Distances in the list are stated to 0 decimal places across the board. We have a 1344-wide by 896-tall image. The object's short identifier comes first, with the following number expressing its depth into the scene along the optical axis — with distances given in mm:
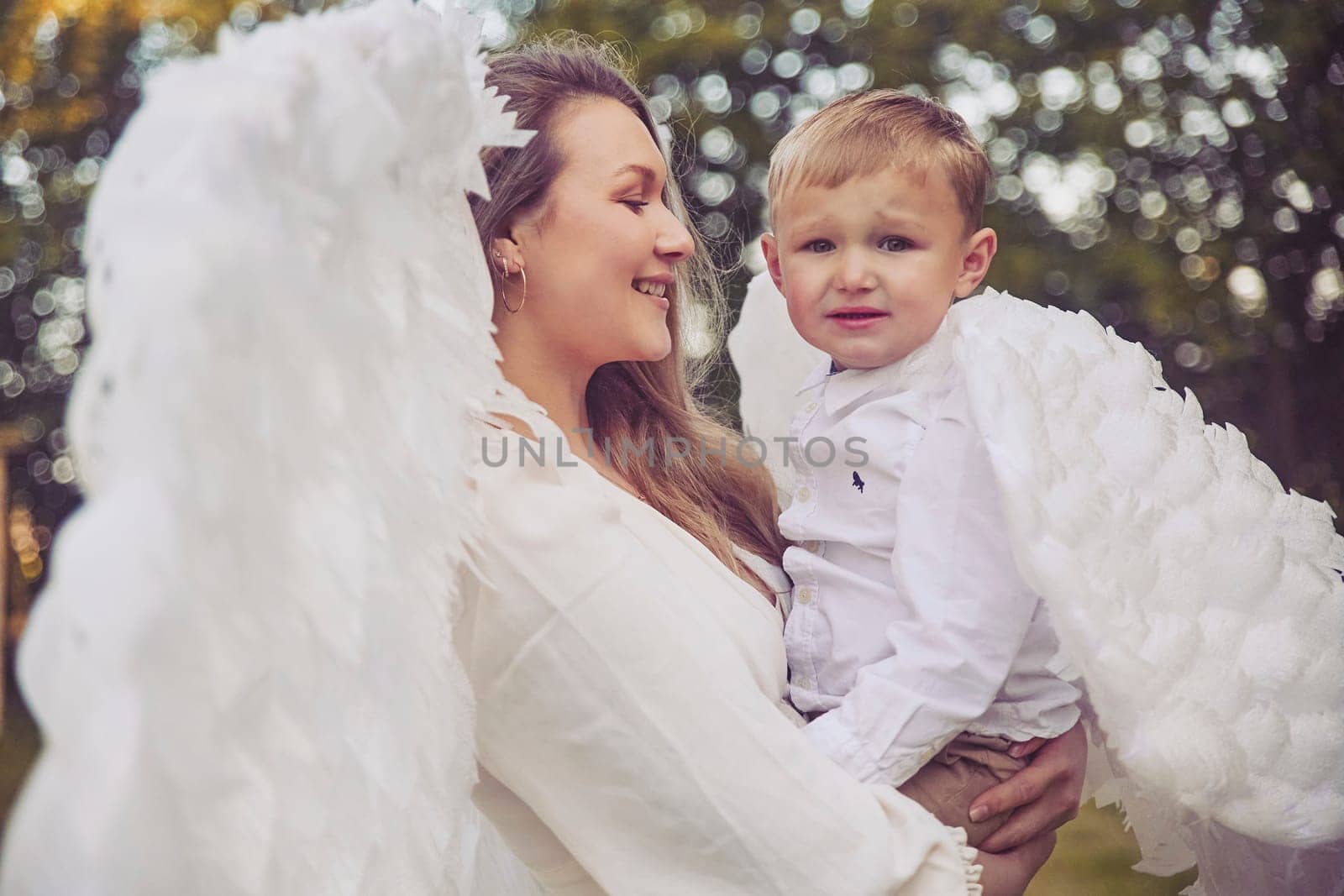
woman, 1493
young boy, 1709
